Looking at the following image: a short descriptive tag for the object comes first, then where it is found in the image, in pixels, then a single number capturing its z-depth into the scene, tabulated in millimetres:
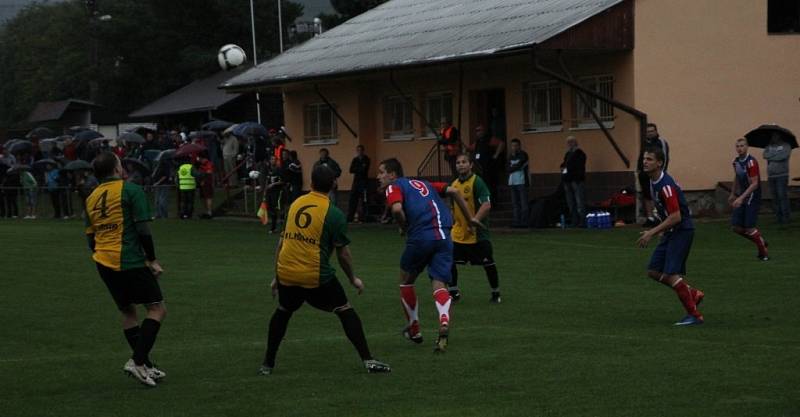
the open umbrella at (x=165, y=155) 43156
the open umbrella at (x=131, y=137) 46594
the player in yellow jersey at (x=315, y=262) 10906
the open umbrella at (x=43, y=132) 62094
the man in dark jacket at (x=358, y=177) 35062
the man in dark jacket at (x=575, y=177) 28641
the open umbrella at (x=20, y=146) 46478
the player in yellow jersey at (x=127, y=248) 10844
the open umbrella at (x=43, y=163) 43938
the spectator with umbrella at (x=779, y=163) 26344
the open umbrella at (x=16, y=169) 43969
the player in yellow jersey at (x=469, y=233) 16203
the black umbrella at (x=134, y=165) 38281
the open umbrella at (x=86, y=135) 50031
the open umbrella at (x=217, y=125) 49125
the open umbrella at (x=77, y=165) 39256
